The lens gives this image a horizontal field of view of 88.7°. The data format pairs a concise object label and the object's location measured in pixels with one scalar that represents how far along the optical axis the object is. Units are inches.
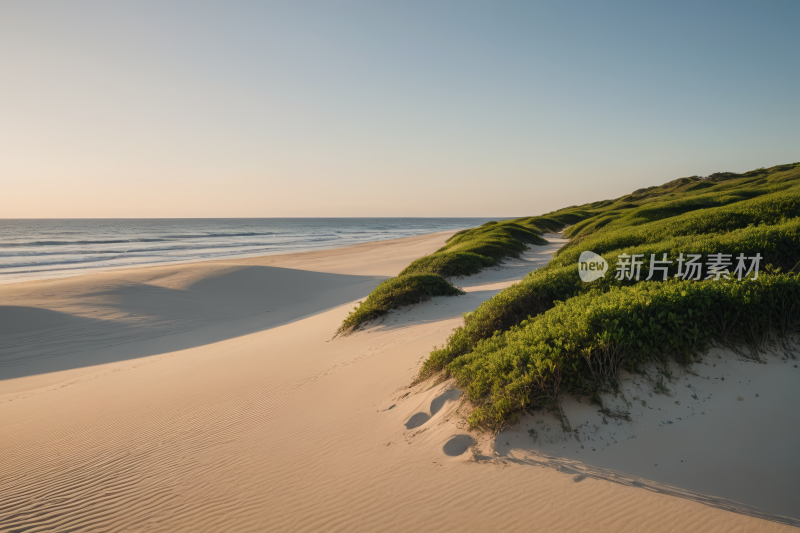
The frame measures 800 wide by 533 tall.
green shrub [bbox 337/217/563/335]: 395.2
